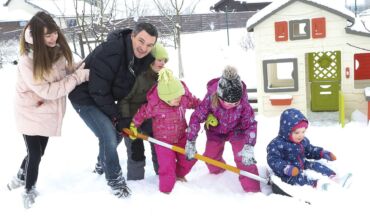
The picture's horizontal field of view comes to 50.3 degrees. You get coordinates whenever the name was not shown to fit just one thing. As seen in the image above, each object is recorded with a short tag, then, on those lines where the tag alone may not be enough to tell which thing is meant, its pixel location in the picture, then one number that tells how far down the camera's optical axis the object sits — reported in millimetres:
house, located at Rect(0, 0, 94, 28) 17609
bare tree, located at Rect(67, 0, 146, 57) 9477
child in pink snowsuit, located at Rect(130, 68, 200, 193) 3090
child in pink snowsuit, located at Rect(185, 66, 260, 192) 2988
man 2943
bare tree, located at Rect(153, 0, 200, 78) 11045
